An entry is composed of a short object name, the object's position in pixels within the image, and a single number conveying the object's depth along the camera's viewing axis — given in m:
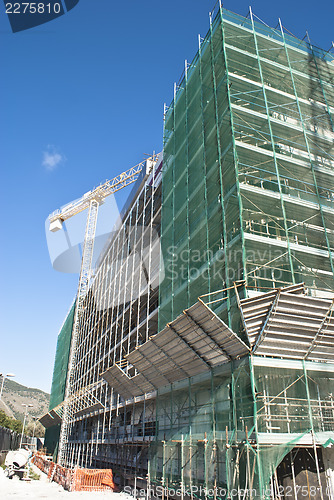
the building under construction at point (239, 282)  12.17
